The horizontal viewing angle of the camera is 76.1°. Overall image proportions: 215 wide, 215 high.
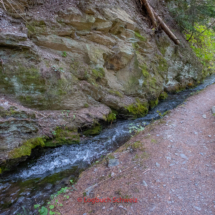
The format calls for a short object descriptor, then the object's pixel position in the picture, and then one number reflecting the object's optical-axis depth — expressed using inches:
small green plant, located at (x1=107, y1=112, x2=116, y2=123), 271.9
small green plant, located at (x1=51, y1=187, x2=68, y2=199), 122.7
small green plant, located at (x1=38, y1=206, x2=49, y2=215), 107.0
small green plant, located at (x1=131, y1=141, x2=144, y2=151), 157.8
